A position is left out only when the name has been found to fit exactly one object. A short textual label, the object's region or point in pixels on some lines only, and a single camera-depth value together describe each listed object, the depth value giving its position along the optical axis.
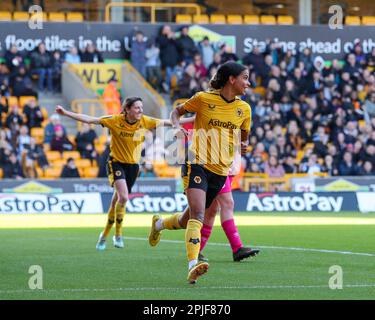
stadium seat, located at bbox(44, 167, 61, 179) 30.38
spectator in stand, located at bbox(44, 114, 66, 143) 31.44
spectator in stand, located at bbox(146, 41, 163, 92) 34.12
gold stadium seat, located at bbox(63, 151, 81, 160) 31.01
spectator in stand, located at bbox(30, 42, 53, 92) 32.91
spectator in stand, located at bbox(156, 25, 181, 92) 33.78
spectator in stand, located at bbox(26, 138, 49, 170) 30.33
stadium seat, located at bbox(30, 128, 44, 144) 31.59
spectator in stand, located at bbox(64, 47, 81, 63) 33.81
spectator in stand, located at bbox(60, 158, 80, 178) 29.97
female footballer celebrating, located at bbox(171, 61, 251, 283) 11.45
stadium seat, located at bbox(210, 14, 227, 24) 36.66
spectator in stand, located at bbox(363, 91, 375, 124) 34.81
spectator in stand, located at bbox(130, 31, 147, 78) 33.91
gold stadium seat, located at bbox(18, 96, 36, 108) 32.47
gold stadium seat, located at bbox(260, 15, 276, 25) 37.44
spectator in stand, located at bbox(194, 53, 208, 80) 33.59
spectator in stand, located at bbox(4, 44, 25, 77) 32.53
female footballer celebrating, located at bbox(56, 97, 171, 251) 16.25
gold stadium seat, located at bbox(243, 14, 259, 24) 37.09
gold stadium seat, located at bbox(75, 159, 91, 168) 31.03
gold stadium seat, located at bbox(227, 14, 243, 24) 36.97
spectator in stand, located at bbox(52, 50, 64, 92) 33.38
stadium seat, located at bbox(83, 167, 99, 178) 30.86
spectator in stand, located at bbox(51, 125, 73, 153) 31.11
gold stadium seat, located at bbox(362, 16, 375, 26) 38.18
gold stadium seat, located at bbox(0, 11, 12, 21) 34.59
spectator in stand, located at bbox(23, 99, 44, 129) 31.63
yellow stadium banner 34.25
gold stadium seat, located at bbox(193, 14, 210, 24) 36.19
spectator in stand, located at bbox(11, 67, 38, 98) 32.53
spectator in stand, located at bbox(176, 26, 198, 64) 34.06
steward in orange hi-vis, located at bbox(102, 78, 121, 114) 33.09
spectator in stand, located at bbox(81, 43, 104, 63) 33.94
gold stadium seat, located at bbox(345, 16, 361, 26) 38.03
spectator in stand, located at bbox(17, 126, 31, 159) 30.66
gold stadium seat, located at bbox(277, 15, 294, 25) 37.50
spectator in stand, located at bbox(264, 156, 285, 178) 31.19
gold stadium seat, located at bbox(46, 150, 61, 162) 30.98
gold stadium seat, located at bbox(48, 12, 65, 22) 35.00
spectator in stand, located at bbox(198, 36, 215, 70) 34.50
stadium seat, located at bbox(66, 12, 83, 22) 35.39
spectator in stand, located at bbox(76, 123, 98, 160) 31.16
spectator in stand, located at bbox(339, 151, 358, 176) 32.16
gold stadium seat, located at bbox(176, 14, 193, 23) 35.88
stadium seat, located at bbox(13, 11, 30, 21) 34.78
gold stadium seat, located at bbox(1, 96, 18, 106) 32.22
